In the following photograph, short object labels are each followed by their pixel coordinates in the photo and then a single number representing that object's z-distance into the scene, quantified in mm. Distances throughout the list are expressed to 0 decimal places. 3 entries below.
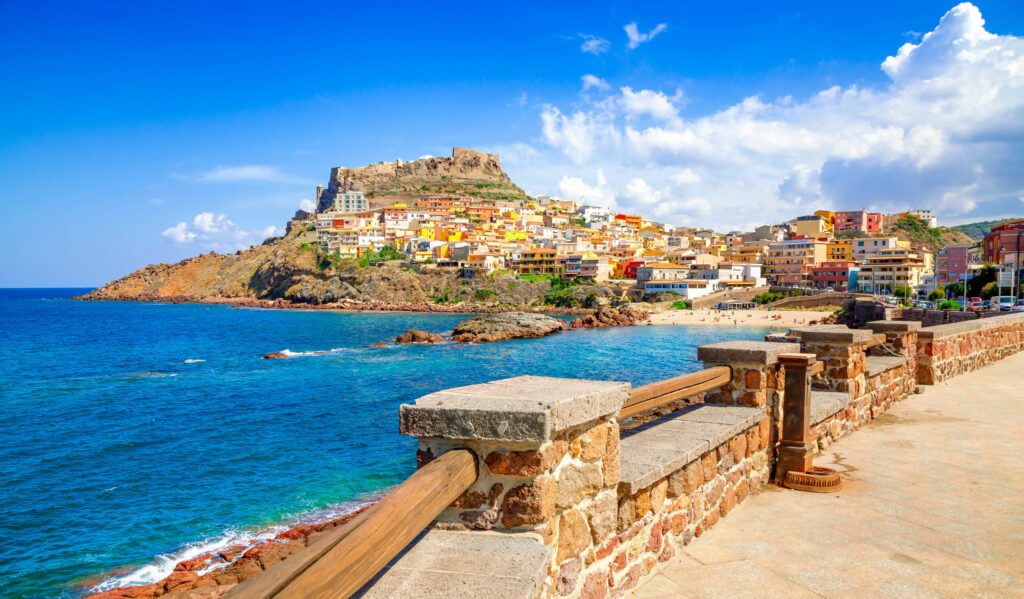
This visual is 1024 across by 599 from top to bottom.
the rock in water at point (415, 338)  51316
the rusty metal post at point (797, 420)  5746
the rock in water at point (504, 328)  54406
